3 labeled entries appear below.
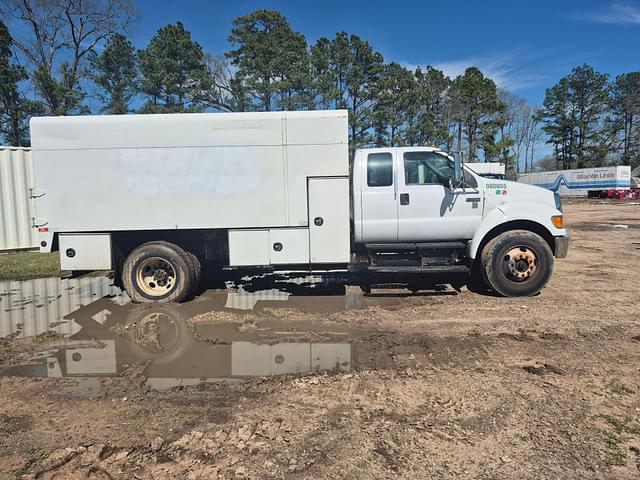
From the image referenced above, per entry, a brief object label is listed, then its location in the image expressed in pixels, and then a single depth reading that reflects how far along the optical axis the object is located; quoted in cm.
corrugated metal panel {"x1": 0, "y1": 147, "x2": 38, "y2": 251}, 1294
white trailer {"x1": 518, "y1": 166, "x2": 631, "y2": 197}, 4500
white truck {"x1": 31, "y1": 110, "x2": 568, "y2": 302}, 702
